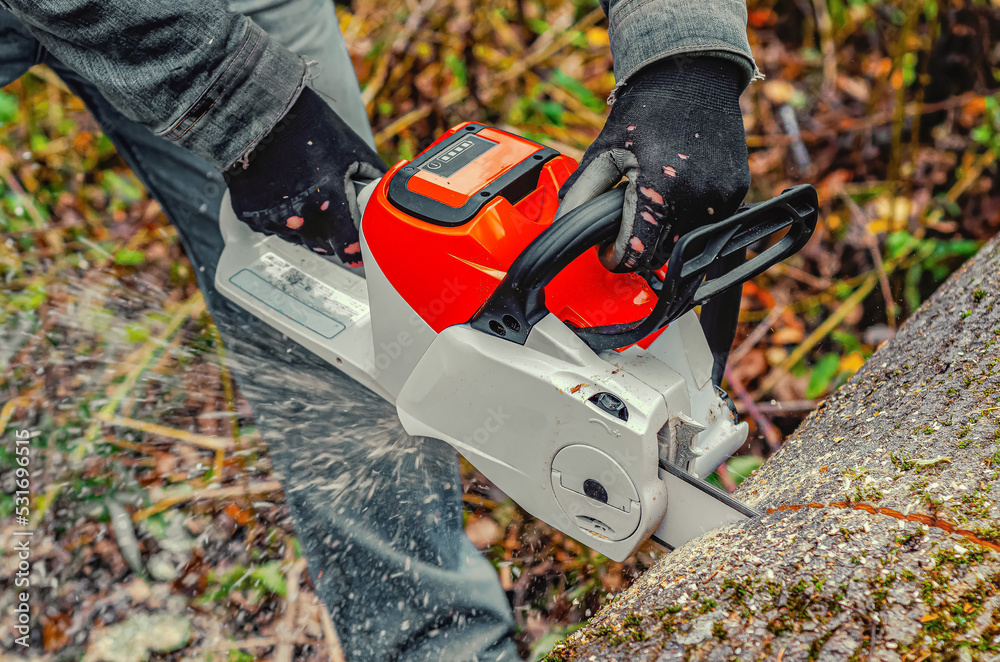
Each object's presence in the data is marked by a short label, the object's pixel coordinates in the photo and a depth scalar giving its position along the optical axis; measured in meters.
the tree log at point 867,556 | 1.11
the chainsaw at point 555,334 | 1.22
